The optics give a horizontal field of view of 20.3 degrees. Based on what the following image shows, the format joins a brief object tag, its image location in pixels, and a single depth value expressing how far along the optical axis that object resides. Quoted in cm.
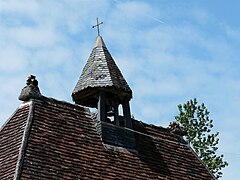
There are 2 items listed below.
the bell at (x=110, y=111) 1836
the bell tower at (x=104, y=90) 1775
